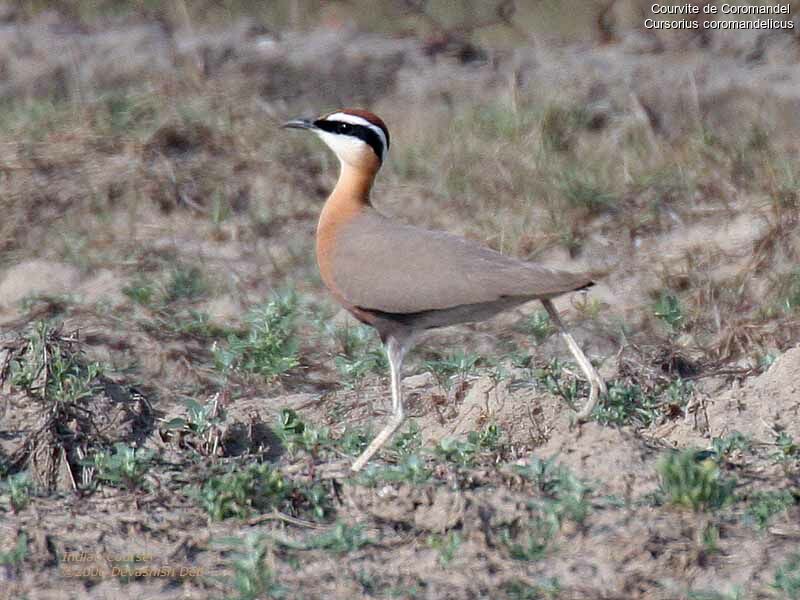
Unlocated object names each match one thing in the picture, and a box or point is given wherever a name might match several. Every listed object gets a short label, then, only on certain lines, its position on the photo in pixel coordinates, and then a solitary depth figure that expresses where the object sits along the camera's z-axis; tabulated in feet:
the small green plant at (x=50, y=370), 34.91
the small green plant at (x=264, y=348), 41.32
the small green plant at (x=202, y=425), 34.63
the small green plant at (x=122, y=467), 31.76
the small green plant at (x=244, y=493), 30.12
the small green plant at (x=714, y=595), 26.30
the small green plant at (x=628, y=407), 35.68
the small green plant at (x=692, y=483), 28.99
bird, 34.45
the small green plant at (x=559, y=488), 28.96
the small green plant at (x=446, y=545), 28.09
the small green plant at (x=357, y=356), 40.14
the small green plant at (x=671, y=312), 43.01
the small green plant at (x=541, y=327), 43.80
